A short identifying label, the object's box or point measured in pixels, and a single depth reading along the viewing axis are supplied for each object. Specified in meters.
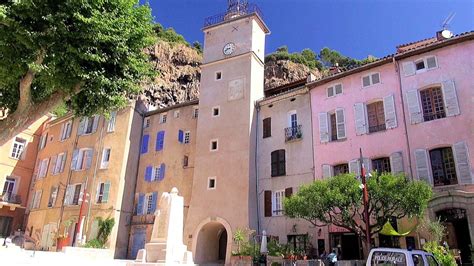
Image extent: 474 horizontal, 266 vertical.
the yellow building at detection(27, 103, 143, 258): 29.05
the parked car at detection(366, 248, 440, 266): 9.66
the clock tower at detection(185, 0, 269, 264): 24.25
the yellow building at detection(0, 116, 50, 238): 35.22
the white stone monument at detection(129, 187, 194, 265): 15.22
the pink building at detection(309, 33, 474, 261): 17.42
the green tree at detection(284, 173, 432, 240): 15.45
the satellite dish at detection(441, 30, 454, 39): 22.00
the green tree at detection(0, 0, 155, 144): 10.72
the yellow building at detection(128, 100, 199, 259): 28.33
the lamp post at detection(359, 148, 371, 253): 15.26
